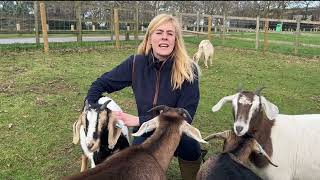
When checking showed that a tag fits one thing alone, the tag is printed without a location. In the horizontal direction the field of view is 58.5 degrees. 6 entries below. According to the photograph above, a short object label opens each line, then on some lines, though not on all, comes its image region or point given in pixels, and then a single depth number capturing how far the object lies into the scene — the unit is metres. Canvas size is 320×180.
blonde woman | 2.66
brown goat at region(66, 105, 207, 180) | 2.00
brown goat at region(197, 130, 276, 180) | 2.26
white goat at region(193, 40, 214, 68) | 8.44
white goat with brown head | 2.72
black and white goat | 2.52
